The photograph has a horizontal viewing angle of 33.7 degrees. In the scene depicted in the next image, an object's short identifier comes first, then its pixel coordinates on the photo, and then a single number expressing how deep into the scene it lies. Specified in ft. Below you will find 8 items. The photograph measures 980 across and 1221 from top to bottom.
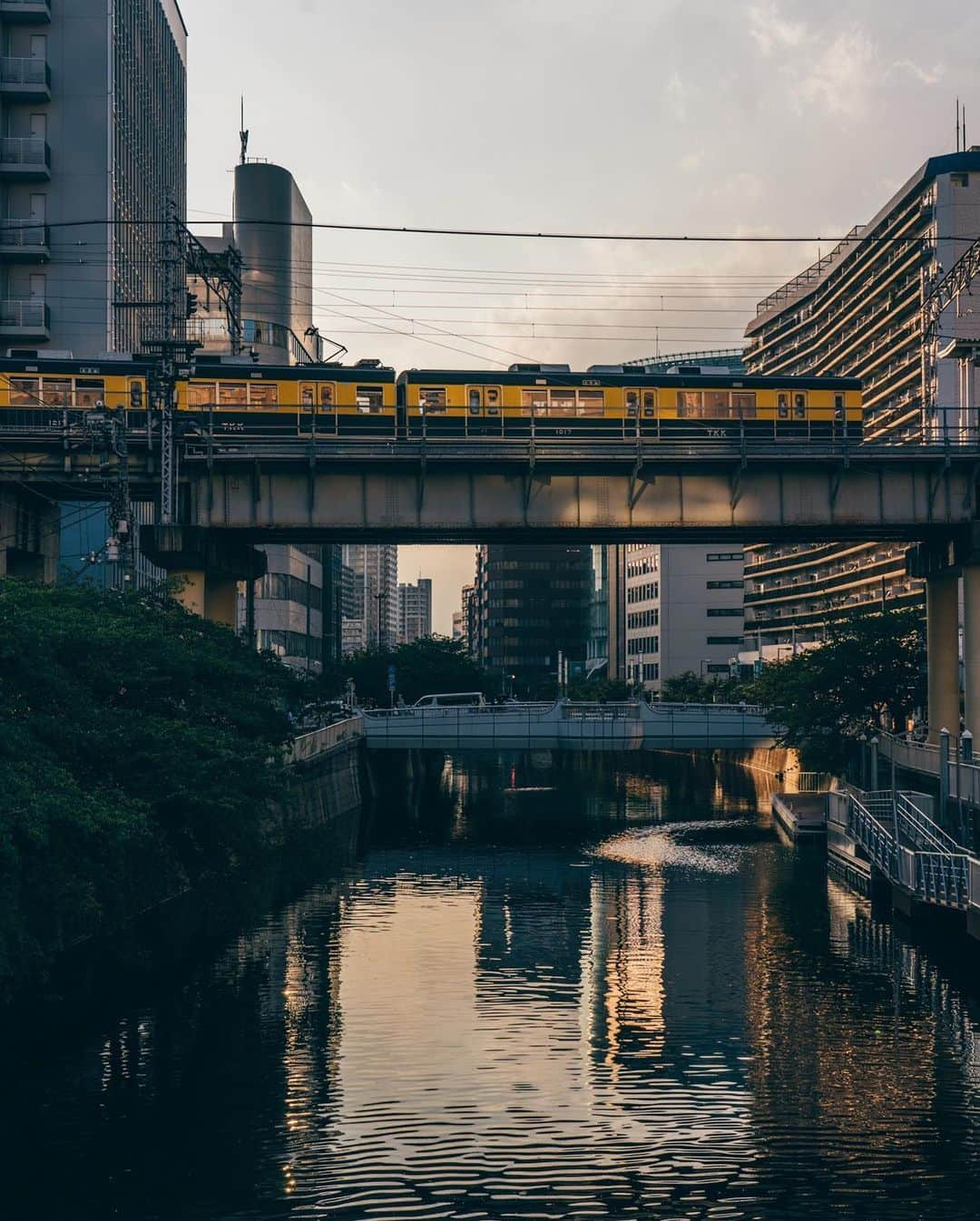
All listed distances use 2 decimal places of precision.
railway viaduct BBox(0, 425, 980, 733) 197.47
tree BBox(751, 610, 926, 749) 262.88
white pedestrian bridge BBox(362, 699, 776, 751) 367.66
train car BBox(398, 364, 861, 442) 219.61
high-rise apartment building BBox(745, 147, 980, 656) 451.94
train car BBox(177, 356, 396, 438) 217.36
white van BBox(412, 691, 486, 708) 506.52
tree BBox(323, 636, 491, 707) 505.25
